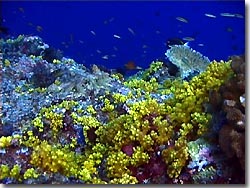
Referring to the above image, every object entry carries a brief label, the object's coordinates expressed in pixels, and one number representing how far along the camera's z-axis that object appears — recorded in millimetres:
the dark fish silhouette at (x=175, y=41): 4402
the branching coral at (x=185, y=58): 3988
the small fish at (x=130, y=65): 4195
